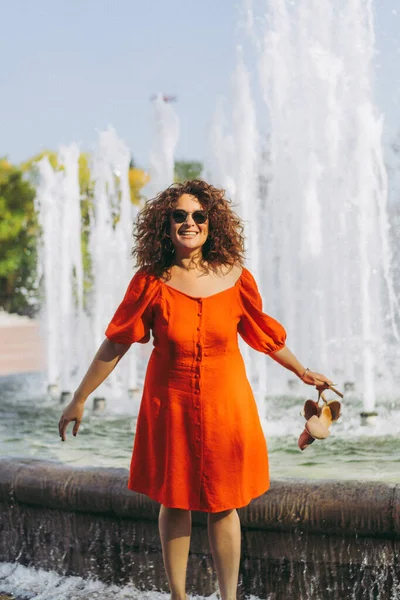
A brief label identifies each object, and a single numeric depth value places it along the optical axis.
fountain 3.57
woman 3.01
